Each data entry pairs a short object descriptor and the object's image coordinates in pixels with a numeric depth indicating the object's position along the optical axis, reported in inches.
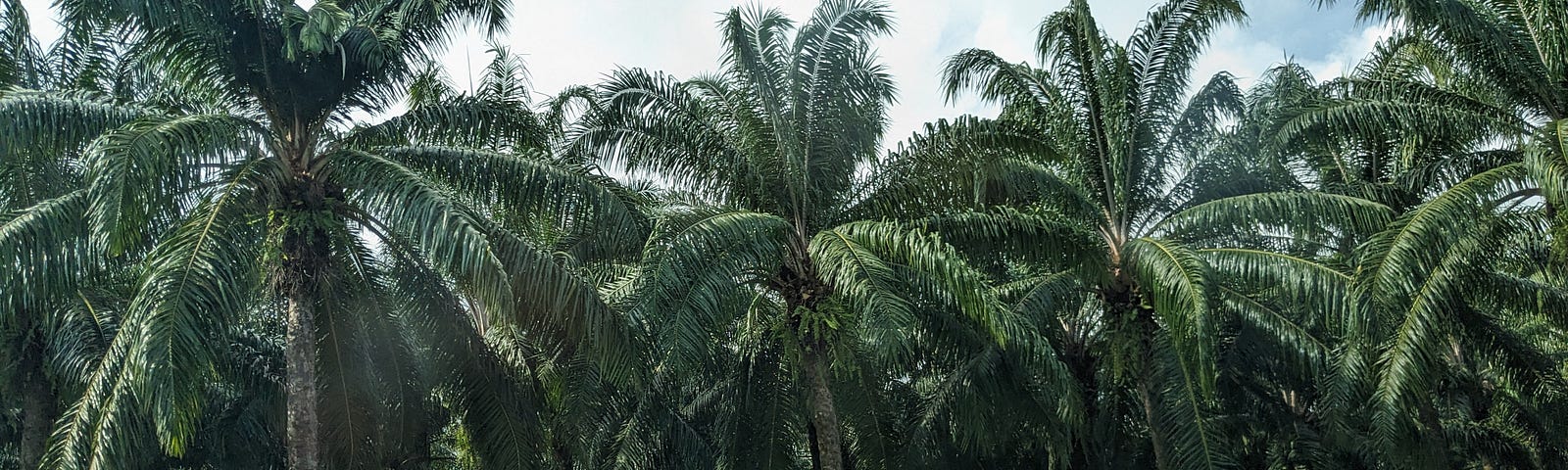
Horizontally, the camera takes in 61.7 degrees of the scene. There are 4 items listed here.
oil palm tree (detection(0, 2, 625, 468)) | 426.3
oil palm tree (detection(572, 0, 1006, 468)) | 515.2
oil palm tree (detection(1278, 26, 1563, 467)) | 530.0
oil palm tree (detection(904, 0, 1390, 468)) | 567.8
